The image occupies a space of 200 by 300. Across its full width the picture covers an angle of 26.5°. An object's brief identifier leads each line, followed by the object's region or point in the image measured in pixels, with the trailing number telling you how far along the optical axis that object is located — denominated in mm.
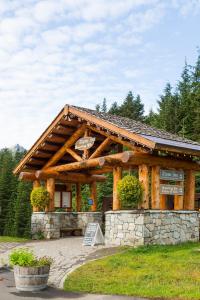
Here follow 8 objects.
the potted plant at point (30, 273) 8773
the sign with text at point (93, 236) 14649
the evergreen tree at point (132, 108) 49219
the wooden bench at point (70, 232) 18772
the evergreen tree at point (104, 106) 64125
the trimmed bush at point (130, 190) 13500
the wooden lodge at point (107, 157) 13766
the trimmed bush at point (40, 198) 18250
